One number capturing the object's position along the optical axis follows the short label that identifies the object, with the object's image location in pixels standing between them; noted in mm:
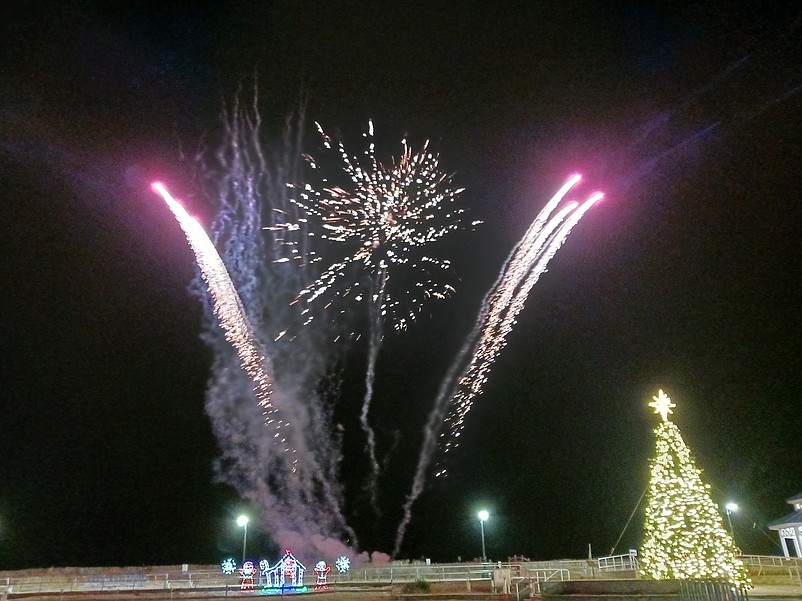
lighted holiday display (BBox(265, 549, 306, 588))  25000
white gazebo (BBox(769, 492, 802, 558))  28938
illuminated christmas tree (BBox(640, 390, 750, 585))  16688
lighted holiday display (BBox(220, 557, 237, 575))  27172
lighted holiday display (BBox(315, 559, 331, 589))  26094
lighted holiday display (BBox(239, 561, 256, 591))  24250
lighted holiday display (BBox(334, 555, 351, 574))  28312
